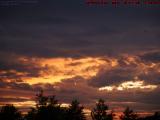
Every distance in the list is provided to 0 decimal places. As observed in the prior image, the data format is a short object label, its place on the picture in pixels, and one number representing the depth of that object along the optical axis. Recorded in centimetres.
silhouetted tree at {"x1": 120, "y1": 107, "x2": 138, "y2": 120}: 12476
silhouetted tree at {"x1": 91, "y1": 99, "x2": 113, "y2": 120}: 11162
